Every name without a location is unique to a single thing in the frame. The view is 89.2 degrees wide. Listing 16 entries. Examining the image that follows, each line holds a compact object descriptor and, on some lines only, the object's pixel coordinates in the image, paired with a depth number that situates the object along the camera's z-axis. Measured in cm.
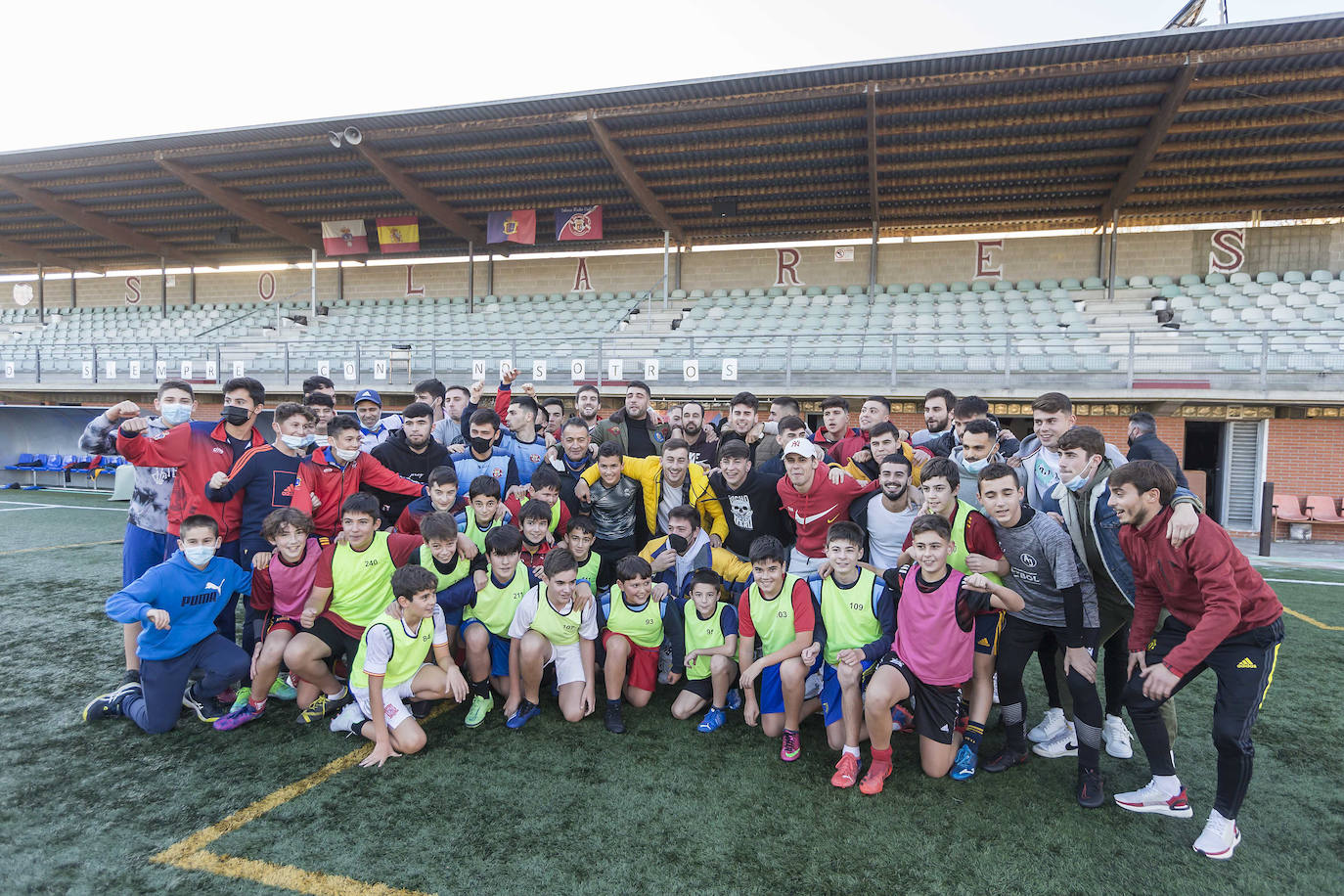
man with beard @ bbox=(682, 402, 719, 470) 592
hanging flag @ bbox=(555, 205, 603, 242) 1716
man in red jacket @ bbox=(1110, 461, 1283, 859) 262
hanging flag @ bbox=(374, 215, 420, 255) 1841
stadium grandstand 1115
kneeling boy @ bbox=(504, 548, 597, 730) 387
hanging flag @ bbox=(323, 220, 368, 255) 1867
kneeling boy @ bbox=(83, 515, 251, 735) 361
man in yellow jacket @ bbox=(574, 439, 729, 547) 456
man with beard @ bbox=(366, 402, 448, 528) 472
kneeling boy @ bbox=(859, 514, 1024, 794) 324
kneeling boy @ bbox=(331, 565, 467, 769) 342
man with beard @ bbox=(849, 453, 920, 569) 386
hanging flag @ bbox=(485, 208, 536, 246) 1748
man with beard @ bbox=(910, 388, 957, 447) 518
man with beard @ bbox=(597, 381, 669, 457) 582
